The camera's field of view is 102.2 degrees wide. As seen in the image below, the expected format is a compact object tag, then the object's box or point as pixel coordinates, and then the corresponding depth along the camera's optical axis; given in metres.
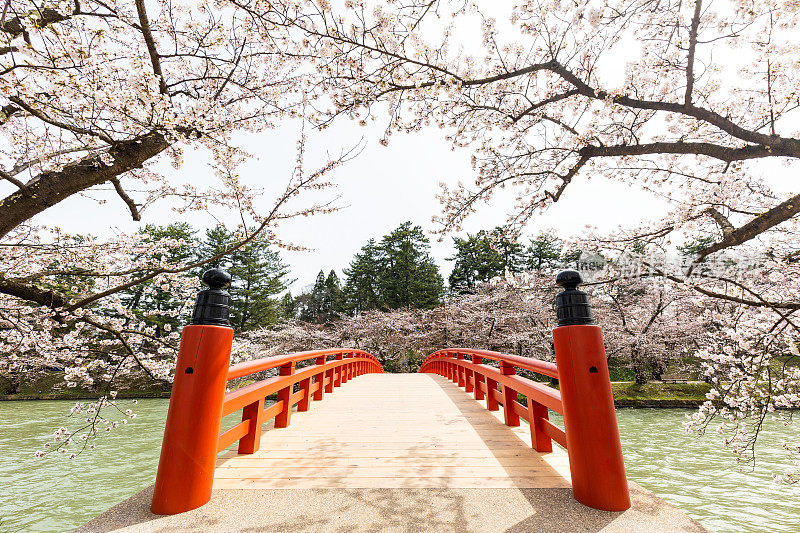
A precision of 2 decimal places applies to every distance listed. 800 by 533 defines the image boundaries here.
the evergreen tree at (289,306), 36.06
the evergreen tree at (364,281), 33.94
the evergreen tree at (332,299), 33.75
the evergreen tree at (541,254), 31.25
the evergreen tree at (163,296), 23.30
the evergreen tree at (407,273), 30.86
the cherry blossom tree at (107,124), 2.73
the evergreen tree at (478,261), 32.09
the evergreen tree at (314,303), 35.81
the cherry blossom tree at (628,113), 3.54
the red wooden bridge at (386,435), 1.61
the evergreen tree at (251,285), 27.86
